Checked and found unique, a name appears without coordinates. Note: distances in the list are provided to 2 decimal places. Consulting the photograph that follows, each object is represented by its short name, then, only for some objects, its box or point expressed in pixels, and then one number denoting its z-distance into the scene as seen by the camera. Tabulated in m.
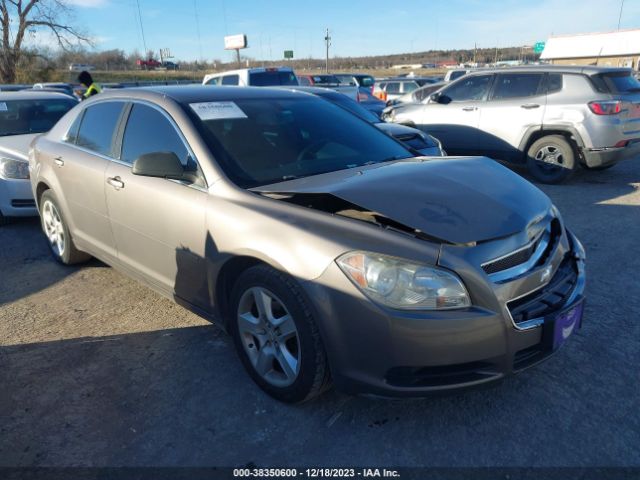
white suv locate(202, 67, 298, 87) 12.37
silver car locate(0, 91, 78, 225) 5.92
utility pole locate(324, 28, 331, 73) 54.69
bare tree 35.84
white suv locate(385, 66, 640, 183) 7.18
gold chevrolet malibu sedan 2.15
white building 36.75
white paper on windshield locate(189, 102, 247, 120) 3.18
